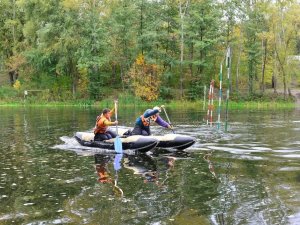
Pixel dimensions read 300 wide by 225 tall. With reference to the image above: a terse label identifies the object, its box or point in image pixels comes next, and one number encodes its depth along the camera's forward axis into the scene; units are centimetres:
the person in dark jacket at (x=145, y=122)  1697
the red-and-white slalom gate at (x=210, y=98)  2515
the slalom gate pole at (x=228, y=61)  2192
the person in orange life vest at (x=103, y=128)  1670
